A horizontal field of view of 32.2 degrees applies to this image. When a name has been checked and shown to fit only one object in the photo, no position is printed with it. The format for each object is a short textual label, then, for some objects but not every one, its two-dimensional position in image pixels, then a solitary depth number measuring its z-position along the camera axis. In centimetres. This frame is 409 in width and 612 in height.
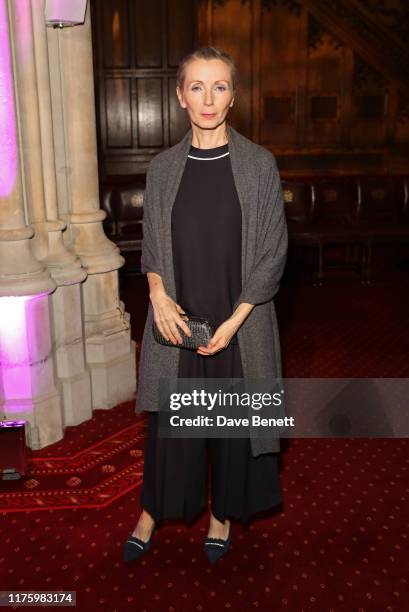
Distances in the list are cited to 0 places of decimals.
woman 259
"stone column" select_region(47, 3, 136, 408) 425
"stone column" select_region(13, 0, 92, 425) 392
